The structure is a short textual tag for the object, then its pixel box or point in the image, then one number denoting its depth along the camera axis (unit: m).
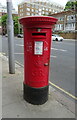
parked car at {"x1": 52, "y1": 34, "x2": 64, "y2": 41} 26.07
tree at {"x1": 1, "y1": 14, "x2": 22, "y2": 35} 54.08
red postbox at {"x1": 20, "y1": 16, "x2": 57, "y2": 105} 2.57
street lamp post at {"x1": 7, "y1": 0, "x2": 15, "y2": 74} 4.41
